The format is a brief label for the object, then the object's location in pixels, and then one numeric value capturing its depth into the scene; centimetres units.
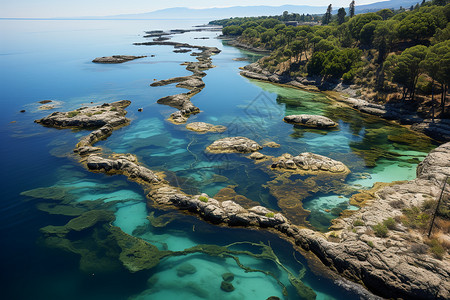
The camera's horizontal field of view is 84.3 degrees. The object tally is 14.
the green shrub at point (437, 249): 2292
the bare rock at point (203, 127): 5862
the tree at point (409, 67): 6028
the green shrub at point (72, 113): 6308
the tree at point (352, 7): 16176
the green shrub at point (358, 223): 2857
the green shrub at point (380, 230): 2622
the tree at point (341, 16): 16946
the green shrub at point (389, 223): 2714
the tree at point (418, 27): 7875
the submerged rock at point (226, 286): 2388
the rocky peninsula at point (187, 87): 6771
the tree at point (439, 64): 5172
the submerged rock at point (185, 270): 2555
